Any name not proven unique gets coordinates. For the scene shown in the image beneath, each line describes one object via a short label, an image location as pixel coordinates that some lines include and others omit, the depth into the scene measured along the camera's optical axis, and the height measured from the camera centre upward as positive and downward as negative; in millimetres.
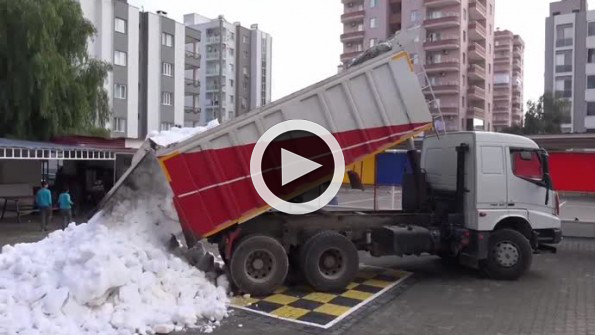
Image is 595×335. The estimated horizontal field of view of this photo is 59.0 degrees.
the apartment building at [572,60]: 52281 +11686
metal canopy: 14953 +265
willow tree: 19547 +3327
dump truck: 7941 -514
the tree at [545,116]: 53906 +5147
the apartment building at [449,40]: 60406 +15282
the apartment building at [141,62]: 43188 +8912
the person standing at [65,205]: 15500 -1329
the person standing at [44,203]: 15547 -1285
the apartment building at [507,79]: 82062 +14000
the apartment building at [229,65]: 83562 +16158
